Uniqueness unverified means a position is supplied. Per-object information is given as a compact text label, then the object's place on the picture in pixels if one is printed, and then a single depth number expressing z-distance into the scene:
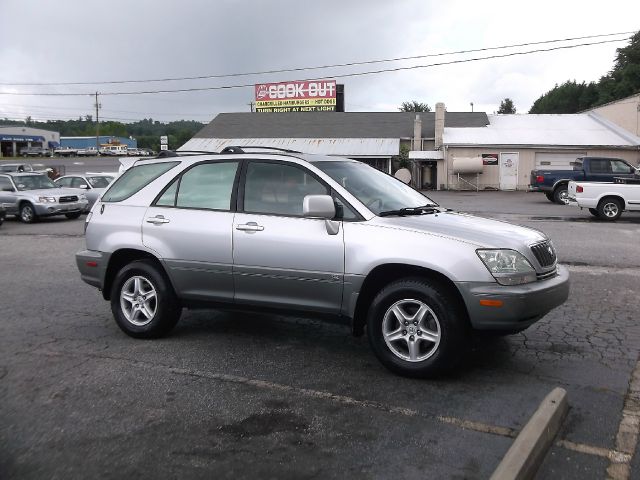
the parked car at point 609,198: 17.91
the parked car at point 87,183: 22.17
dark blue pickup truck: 24.77
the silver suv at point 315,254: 4.59
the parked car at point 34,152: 88.69
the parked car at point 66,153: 85.88
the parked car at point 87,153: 84.50
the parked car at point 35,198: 19.80
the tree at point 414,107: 93.94
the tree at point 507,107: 106.81
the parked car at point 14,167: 38.37
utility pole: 92.81
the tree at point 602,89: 67.69
